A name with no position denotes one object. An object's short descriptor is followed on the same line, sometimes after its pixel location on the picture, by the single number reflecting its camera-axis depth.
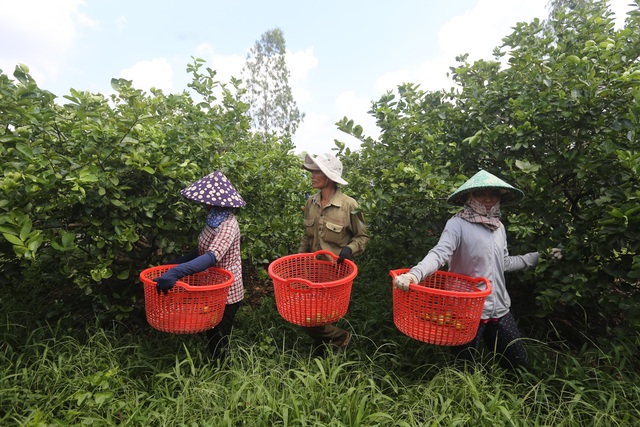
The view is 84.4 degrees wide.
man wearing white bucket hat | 2.81
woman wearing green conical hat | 2.24
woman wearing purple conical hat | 2.46
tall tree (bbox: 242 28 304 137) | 25.64
